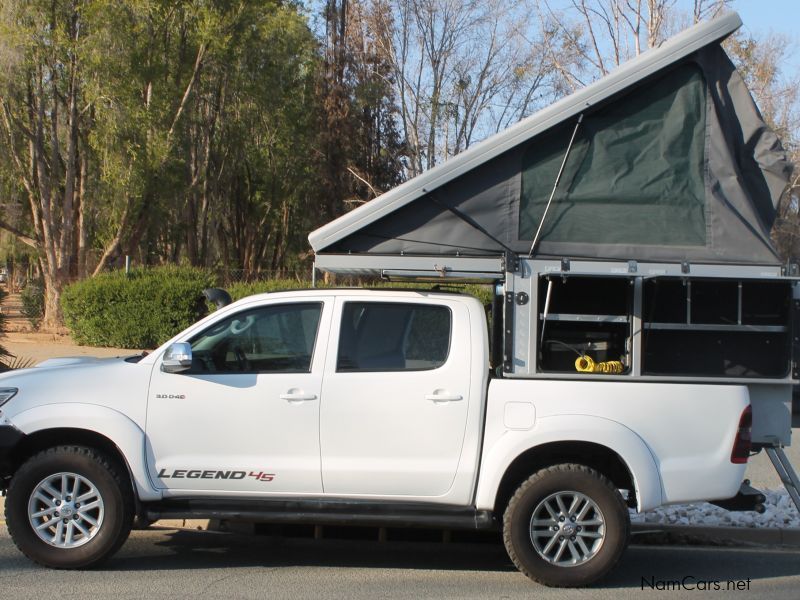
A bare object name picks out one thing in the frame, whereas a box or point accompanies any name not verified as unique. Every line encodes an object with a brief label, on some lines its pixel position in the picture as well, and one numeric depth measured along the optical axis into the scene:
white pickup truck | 5.98
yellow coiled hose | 6.27
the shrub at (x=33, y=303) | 26.31
